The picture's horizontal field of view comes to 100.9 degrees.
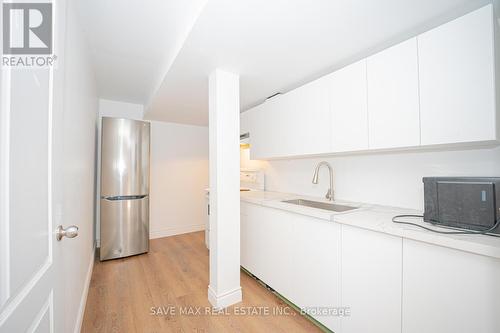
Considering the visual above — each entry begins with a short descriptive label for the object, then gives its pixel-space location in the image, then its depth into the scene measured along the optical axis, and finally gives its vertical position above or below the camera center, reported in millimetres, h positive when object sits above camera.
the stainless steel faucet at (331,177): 2133 -97
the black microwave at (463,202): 1024 -193
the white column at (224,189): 1856 -191
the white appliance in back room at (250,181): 3177 -210
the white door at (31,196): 501 -74
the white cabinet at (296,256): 1497 -766
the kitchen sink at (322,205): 1962 -384
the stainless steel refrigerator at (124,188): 2764 -247
